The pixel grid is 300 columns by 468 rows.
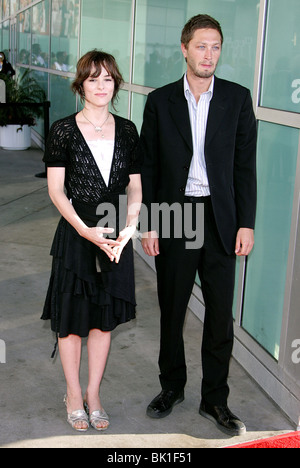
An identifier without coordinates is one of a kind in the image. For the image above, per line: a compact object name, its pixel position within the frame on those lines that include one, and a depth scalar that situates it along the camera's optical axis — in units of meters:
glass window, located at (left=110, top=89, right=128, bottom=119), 6.82
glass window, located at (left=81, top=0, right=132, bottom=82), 6.71
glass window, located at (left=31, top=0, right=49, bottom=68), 12.20
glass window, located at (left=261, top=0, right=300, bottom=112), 3.29
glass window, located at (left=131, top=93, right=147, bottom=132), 6.21
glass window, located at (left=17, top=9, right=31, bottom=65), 14.53
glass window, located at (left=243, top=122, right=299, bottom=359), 3.43
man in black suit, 2.96
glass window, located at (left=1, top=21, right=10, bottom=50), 18.39
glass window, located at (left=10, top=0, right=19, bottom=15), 16.44
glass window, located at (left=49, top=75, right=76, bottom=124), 10.25
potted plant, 11.81
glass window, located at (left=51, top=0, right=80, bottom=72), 9.57
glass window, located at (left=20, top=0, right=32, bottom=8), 14.43
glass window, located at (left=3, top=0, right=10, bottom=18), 18.23
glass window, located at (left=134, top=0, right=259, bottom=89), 3.92
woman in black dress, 2.90
